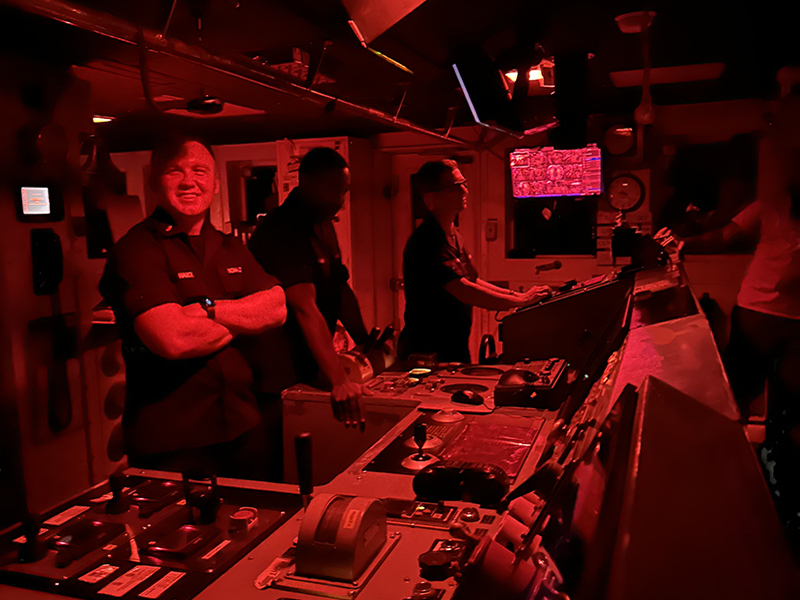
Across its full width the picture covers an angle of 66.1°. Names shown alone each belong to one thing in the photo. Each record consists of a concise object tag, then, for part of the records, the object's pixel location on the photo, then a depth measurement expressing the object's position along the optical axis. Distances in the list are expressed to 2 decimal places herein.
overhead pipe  1.25
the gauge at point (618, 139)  4.84
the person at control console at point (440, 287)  3.08
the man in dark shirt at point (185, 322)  1.96
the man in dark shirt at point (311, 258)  2.57
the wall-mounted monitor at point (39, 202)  3.01
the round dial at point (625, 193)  4.92
